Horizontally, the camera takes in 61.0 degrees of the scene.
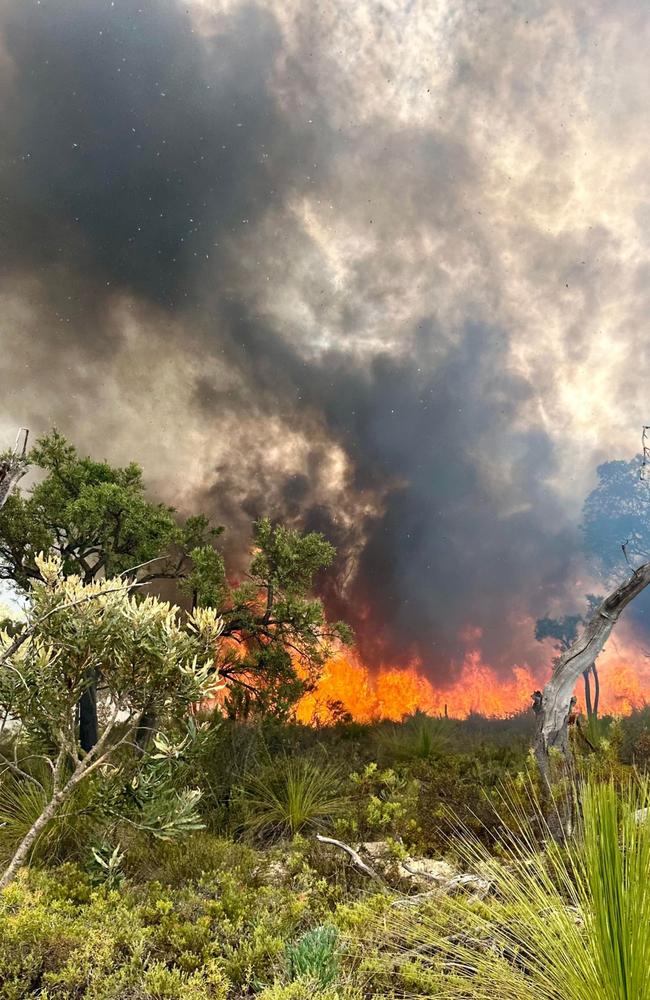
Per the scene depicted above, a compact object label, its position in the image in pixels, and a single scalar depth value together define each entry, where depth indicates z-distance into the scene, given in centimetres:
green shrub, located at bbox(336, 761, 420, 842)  739
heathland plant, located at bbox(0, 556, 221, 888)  543
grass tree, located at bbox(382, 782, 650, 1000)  204
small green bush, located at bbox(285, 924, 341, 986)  345
